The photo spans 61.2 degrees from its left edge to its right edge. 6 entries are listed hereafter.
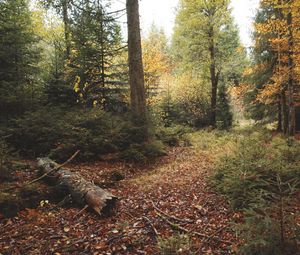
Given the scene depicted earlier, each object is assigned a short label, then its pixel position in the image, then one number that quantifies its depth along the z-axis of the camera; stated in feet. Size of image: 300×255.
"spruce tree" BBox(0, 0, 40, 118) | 31.62
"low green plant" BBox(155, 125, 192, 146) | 40.14
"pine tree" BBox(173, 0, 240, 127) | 60.03
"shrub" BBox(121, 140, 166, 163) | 29.09
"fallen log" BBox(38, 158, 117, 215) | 15.53
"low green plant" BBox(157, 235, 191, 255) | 10.48
